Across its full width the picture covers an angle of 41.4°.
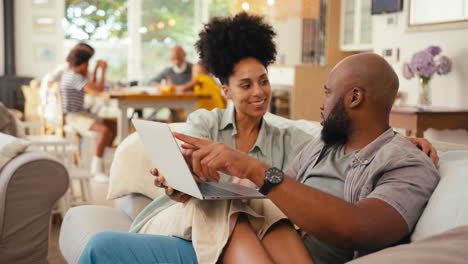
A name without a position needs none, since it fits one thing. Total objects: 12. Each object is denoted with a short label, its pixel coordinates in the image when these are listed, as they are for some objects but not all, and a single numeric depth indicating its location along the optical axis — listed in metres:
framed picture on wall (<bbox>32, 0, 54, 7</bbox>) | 8.17
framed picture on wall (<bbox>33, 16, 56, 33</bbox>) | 8.20
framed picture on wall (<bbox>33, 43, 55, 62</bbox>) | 8.19
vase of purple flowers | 4.02
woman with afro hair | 1.48
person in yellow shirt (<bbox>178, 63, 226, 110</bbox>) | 6.12
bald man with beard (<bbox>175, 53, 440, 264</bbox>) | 1.31
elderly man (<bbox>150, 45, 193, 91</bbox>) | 7.23
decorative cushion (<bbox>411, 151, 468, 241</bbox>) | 1.24
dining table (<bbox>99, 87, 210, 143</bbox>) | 5.77
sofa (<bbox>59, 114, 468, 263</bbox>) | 2.04
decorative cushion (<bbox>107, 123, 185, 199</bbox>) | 2.32
